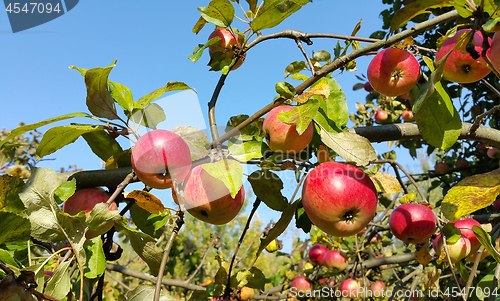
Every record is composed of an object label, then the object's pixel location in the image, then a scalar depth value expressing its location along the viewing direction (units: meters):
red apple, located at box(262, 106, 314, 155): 0.37
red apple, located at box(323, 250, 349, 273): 0.86
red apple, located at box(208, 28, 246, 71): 0.42
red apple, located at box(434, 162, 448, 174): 2.64
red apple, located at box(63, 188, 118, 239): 0.37
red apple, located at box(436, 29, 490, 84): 0.36
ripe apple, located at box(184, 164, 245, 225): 0.35
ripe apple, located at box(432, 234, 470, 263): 0.51
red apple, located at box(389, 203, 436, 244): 0.48
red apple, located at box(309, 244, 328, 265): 0.97
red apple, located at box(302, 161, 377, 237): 0.35
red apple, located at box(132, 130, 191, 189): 0.35
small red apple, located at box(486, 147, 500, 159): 0.91
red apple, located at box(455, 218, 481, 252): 0.53
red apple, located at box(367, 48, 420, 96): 0.41
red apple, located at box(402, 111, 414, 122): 1.05
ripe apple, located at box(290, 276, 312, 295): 0.85
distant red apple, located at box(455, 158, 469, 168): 2.65
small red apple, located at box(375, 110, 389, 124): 1.11
